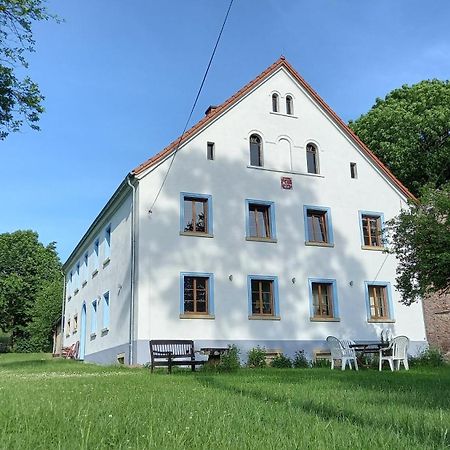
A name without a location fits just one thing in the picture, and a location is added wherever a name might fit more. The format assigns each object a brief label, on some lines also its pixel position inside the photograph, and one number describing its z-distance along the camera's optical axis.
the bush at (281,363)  18.94
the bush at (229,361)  14.89
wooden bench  15.02
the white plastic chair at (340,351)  16.20
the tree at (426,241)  14.09
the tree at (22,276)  52.19
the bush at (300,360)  19.31
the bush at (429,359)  19.69
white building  19.50
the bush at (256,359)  18.77
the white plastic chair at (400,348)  16.77
